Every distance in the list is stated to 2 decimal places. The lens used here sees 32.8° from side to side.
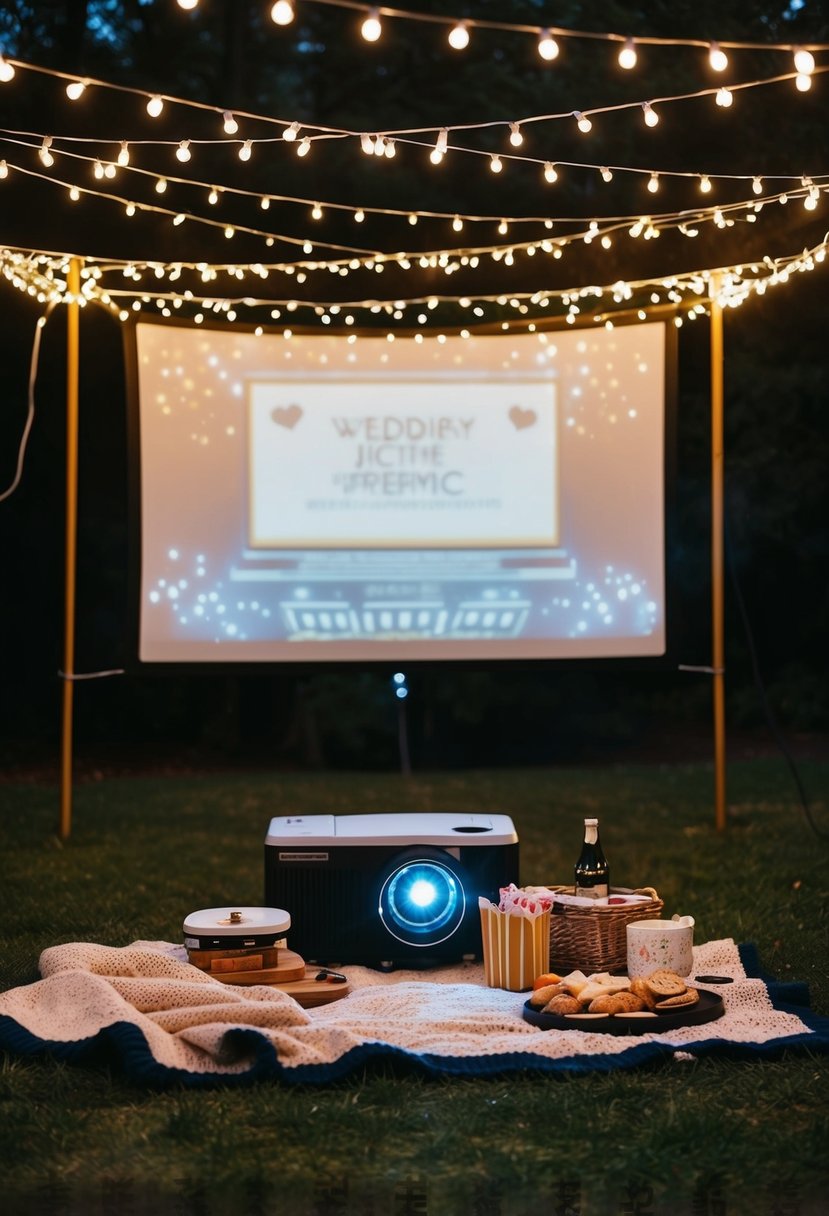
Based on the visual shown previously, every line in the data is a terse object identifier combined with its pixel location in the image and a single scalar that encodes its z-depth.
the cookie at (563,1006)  2.97
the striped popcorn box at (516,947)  3.34
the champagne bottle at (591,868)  3.53
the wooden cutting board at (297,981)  3.21
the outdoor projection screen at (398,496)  5.41
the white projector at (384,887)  3.54
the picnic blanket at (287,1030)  2.69
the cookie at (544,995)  3.03
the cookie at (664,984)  3.00
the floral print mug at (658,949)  3.23
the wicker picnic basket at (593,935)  3.39
